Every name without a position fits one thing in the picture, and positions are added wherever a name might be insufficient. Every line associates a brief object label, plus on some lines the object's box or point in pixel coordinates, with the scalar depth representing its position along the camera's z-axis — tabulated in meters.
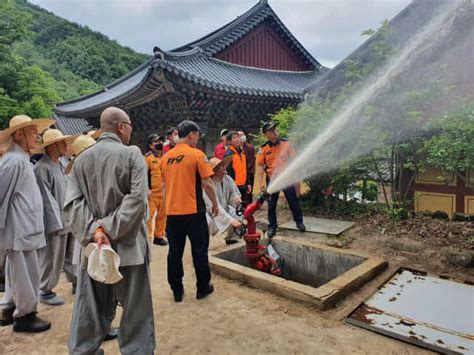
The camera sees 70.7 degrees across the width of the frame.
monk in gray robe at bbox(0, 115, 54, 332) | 3.21
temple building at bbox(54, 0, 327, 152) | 8.43
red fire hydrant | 4.68
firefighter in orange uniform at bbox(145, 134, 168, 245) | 6.30
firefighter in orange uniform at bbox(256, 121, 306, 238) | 5.92
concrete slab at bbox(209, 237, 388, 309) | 3.73
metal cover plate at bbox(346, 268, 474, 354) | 2.98
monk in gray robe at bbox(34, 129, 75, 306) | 3.81
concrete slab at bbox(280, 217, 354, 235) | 6.25
